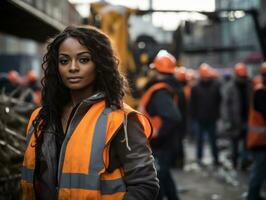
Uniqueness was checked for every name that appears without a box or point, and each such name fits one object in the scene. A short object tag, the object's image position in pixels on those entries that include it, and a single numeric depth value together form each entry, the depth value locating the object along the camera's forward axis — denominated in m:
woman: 2.49
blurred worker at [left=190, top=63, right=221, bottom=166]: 11.13
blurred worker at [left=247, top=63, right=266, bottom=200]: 6.53
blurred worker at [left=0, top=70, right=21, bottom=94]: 8.02
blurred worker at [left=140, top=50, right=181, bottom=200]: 5.69
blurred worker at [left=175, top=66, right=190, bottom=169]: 9.67
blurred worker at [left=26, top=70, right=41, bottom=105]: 12.70
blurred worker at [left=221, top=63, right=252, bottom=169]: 10.04
